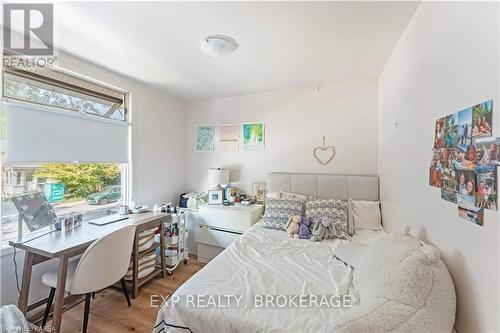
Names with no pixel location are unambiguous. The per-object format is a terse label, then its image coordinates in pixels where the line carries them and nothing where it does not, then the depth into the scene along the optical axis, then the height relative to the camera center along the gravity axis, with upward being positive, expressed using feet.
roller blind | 5.71 +0.93
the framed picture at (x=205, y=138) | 11.69 +1.55
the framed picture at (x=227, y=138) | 11.14 +1.51
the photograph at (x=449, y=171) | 3.23 -0.08
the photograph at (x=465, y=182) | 2.81 -0.22
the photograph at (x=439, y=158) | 3.49 +0.15
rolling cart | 8.73 -3.33
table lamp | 10.47 -0.63
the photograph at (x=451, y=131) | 3.20 +0.56
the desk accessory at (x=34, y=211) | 5.66 -1.31
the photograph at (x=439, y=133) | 3.57 +0.59
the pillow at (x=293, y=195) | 8.94 -1.30
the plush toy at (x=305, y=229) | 7.23 -2.22
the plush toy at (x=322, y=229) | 7.04 -2.18
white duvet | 3.55 -2.55
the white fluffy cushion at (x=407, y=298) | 2.77 -1.93
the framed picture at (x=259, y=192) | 10.44 -1.35
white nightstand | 9.07 -2.64
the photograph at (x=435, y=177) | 3.62 -0.19
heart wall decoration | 9.42 +0.54
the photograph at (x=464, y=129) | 2.90 +0.54
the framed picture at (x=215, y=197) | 10.17 -1.54
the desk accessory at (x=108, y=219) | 7.13 -1.93
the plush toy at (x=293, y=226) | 7.40 -2.18
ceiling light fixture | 5.74 +3.40
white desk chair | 5.22 -2.74
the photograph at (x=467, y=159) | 2.81 +0.11
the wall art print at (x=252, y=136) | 10.60 +1.51
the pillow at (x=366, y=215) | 7.84 -1.88
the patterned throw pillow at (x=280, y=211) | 8.04 -1.78
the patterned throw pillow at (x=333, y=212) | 7.27 -1.72
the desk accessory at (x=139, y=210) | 8.34 -1.80
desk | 5.02 -2.05
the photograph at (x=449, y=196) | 3.21 -0.47
